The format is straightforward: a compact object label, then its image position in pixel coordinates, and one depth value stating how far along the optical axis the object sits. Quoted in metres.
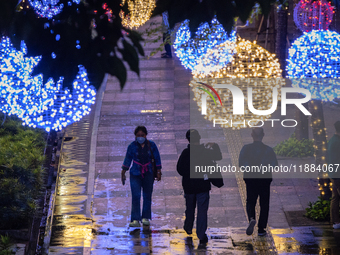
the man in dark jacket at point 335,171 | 7.37
